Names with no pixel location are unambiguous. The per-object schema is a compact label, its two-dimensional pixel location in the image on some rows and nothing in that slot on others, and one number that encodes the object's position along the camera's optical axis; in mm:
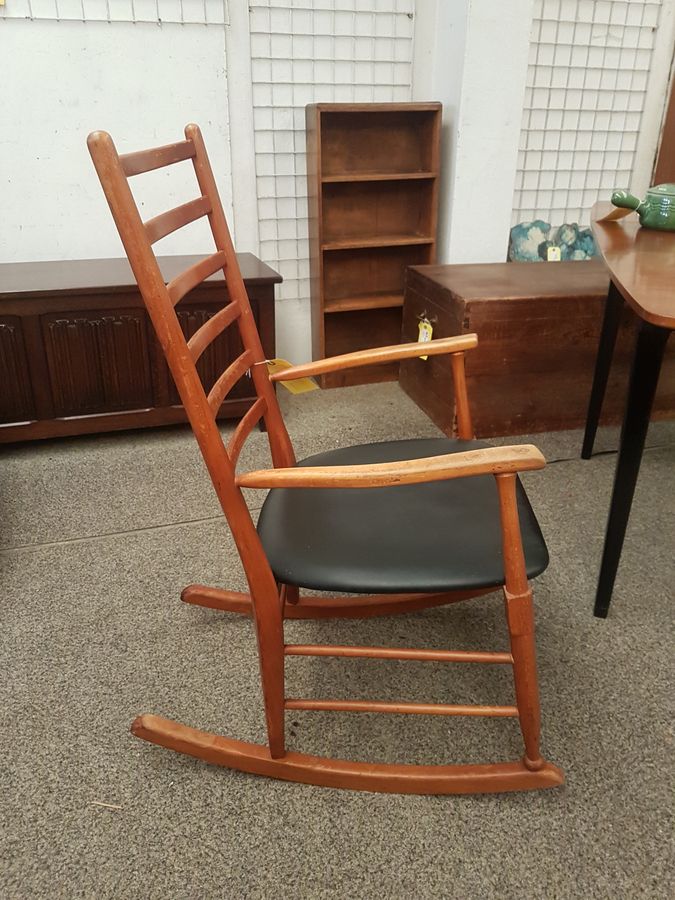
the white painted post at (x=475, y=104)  2439
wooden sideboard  2131
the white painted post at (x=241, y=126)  2439
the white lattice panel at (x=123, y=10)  2217
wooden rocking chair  910
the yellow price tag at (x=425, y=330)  2289
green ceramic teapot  1761
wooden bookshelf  2566
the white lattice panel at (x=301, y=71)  2496
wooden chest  2191
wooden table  1226
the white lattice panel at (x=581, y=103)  2756
